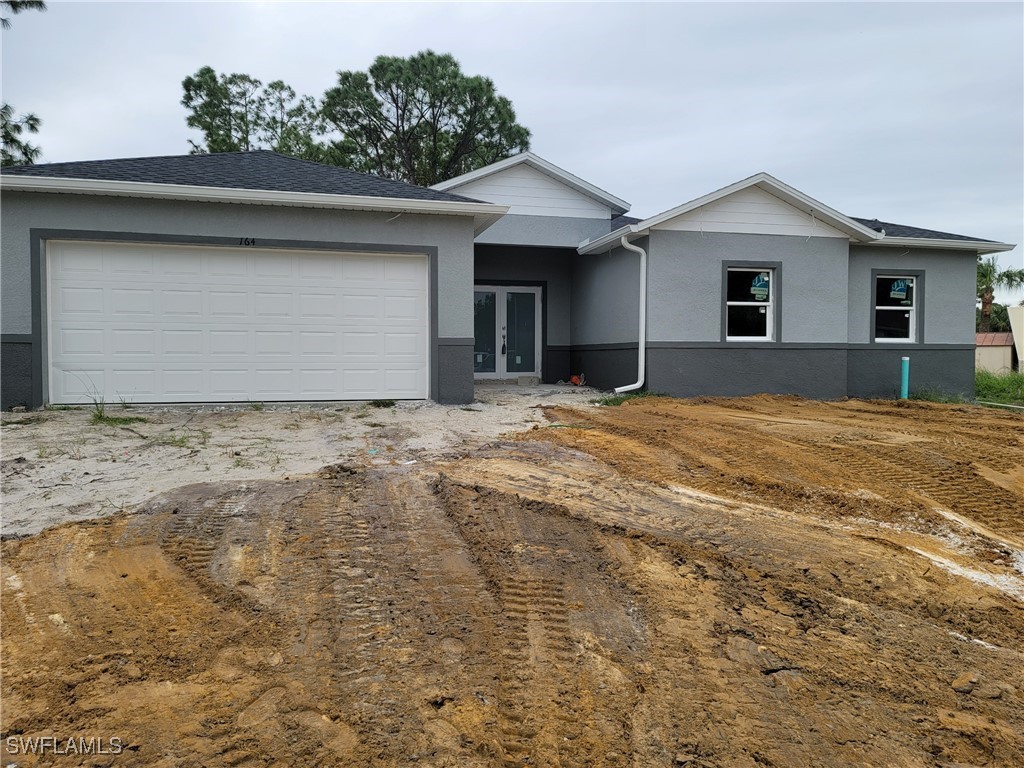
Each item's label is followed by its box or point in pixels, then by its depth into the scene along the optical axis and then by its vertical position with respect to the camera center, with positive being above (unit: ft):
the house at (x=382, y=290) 28.14 +3.29
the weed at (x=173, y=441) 21.02 -3.39
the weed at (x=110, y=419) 24.52 -3.08
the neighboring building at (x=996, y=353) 69.05 -0.43
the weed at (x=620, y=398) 34.58 -2.98
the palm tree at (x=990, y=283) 90.34 +10.29
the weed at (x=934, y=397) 40.95 -3.32
